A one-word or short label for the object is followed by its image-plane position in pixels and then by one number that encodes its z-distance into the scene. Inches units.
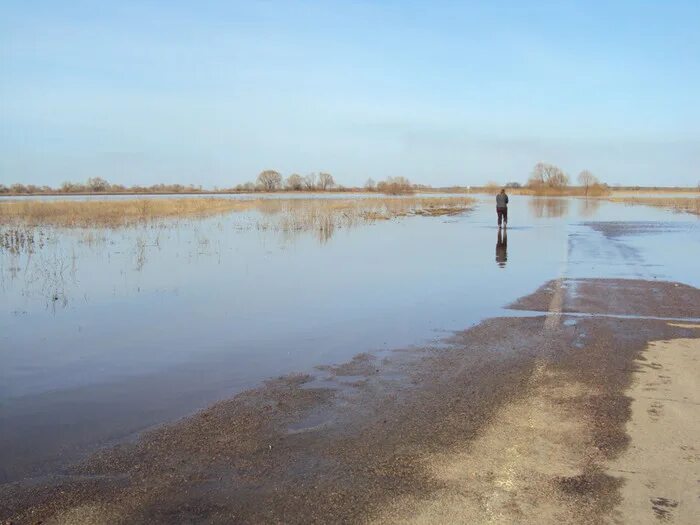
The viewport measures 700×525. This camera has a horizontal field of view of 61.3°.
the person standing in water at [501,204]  1132.5
